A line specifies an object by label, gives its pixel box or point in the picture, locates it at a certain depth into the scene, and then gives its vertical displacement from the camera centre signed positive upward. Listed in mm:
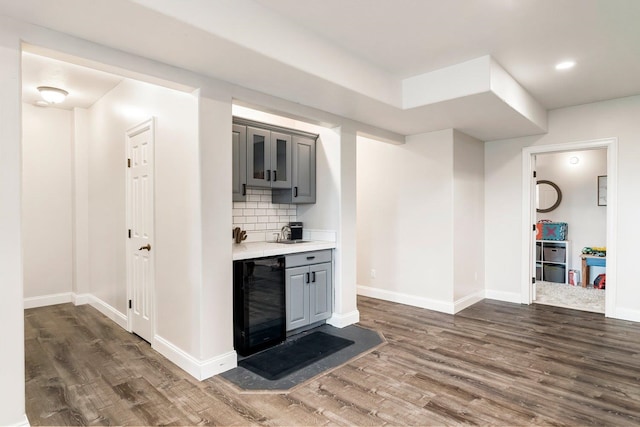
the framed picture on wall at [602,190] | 6282 +316
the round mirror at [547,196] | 6828 +237
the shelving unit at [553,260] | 6461 -950
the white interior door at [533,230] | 5116 -307
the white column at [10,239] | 1952 -161
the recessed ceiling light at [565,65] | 3346 +1350
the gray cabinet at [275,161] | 3527 +511
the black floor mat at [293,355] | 2975 -1317
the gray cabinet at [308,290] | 3652 -860
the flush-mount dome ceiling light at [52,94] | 4066 +1320
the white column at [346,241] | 4078 -366
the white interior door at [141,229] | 3480 -197
